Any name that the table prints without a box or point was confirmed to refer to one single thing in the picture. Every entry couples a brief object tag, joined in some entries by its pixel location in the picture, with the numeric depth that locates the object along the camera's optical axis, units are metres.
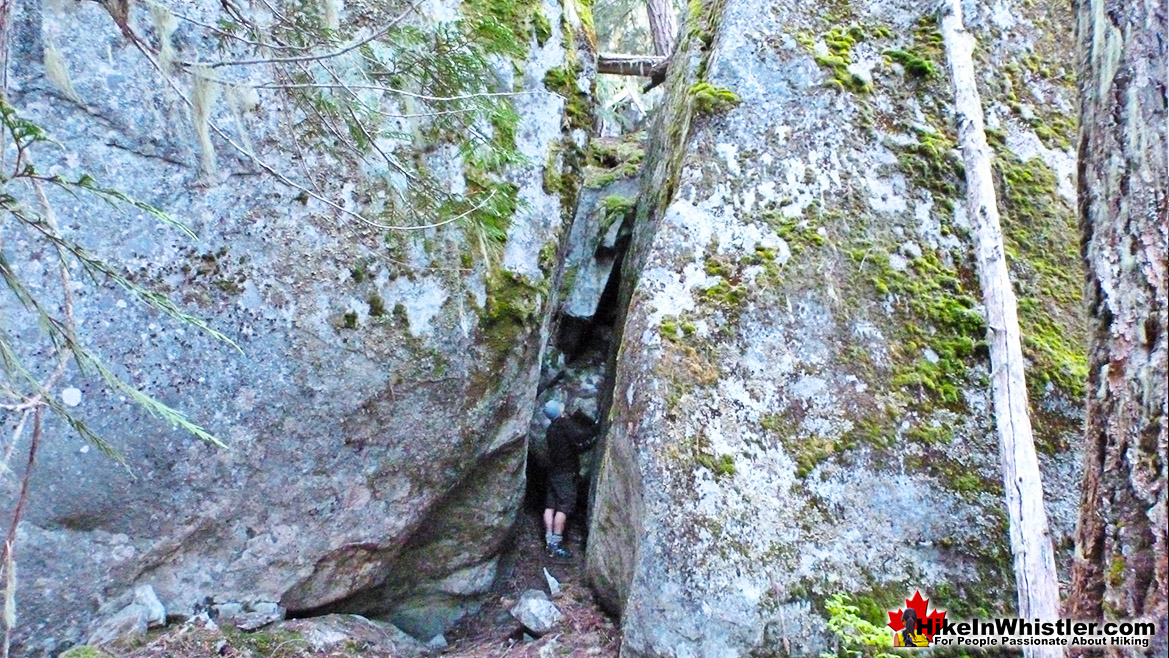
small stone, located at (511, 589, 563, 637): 4.96
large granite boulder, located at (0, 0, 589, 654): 4.31
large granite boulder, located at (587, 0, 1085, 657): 3.78
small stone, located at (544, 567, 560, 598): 5.38
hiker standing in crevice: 6.42
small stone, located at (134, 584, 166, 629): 4.30
